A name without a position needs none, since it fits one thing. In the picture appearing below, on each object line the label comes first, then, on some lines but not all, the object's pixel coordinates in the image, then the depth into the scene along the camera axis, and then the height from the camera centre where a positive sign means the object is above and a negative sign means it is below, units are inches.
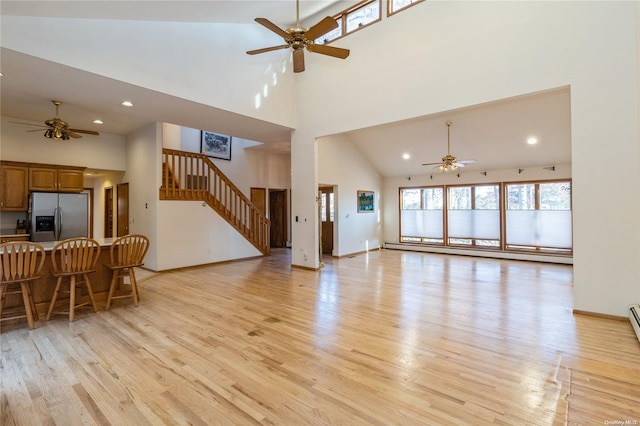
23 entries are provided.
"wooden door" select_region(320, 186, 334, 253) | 353.1 -4.9
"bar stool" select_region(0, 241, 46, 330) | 128.2 -23.9
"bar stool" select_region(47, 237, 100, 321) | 143.6 -24.4
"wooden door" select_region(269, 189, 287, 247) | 431.2 -4.0
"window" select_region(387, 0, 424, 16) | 206.2 +146.5
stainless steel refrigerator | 243.4 -1.0
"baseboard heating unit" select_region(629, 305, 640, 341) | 118.9 -45.0
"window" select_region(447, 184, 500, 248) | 336.8 -4.6
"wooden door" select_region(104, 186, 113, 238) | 342.0 +2.7
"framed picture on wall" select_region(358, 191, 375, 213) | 369.1 +14.6
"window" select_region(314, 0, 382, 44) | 222.8 +153.3
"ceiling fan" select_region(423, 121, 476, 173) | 263.6 +44.7
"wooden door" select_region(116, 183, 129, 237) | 300.2 +7.0
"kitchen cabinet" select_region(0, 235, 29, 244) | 227.9 -18.3
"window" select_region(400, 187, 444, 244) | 377.2 -3.4
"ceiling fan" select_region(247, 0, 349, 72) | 129.6 +82.9
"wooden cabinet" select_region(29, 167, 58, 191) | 248.2 +30.6
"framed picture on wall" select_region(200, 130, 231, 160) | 342.0 +81.1
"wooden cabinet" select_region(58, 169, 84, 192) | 263.4 +31.4
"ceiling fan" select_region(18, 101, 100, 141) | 195.3 +58.0
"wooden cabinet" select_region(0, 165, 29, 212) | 234.7 +21.9
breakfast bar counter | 147.7 -38.8
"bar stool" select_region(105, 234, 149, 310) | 161.8 -23.9
